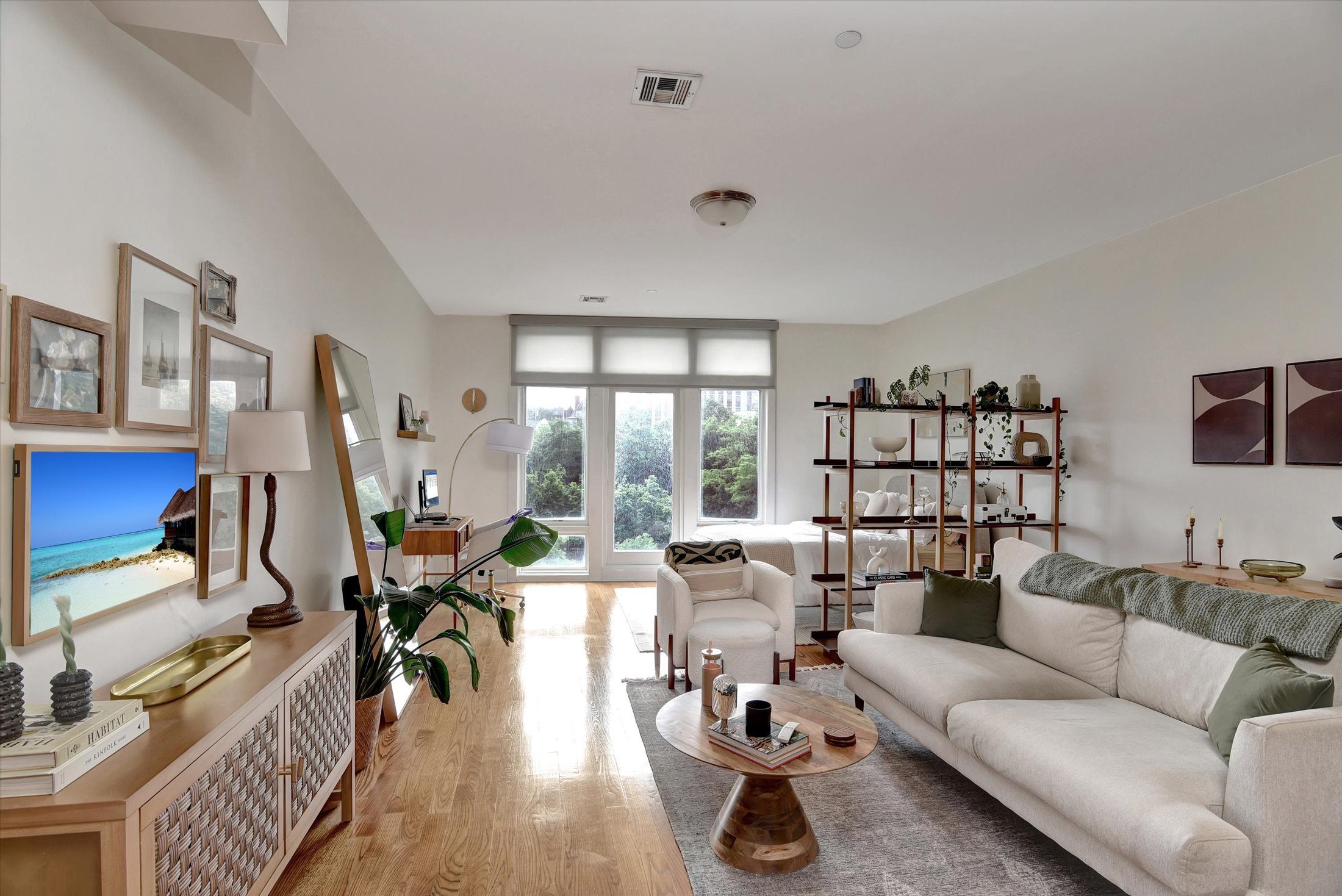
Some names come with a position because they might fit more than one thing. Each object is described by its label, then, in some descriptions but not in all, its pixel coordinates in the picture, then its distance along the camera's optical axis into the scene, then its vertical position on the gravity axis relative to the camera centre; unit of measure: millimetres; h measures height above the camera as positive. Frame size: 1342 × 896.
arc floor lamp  6875 +157
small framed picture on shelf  5613 +311
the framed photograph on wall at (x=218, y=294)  2383 +533
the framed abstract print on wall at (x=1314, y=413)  3531 +236
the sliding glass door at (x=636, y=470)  7680 -145
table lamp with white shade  2314 +1
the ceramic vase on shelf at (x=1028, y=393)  5285 +475
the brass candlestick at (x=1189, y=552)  4078 -515
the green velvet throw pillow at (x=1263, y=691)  2051 -664
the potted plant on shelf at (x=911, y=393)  4965 +444
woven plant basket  3012 -1134
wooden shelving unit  4793 -148
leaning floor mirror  3555 +24
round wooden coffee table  2396 -1188
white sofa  1845 -904
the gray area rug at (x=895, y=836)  2332 -1348
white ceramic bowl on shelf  5090 +95
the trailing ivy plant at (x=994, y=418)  5090 +312
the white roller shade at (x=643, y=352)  7578 +1087
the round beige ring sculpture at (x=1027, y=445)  5250 +97
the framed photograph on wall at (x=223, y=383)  2365 +243
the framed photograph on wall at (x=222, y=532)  2338 -268
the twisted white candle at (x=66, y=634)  1425 -354
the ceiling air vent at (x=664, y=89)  2736 +1407
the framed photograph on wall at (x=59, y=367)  1536 +191
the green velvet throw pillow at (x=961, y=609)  3600 -747
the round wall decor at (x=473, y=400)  7465 +552
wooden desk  4898 -584
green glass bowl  3500 -526
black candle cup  2525 -908
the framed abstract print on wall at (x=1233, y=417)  3881 +237
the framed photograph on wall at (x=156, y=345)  1912 +302
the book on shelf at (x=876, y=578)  5016 -832
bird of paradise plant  2912 -656
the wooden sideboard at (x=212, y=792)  1269 -705
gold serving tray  1729 -565
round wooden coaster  2523 -972
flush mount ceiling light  3900 +1335
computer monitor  6172 -303
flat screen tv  1568 -192
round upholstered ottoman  3881 -1023
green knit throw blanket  2303 -530
